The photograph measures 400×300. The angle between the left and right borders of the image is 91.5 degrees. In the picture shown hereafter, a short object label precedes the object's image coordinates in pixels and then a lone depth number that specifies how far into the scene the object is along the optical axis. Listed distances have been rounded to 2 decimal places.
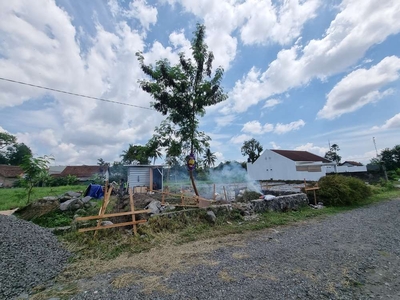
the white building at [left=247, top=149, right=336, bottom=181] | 27.11
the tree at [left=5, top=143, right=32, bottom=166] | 48.63
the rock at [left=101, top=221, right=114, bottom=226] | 5.93
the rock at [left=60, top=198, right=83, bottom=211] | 7.75
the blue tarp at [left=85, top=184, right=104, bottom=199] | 12.89
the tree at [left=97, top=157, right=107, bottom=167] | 44.97
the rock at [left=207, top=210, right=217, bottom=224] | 7.07
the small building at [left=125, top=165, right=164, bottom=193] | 16.25
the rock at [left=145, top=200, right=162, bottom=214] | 6.96
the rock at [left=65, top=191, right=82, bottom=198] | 10.69
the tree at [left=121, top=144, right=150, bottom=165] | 9.69
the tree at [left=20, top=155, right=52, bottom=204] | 9.24
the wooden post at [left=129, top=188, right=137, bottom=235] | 5.78
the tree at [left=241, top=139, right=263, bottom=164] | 49.72
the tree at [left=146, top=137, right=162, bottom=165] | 9.59
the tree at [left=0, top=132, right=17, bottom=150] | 41.38
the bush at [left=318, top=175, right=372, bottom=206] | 9.95
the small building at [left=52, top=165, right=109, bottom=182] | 41.33
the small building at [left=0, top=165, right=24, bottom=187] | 33.88
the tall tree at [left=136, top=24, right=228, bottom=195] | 9.50
